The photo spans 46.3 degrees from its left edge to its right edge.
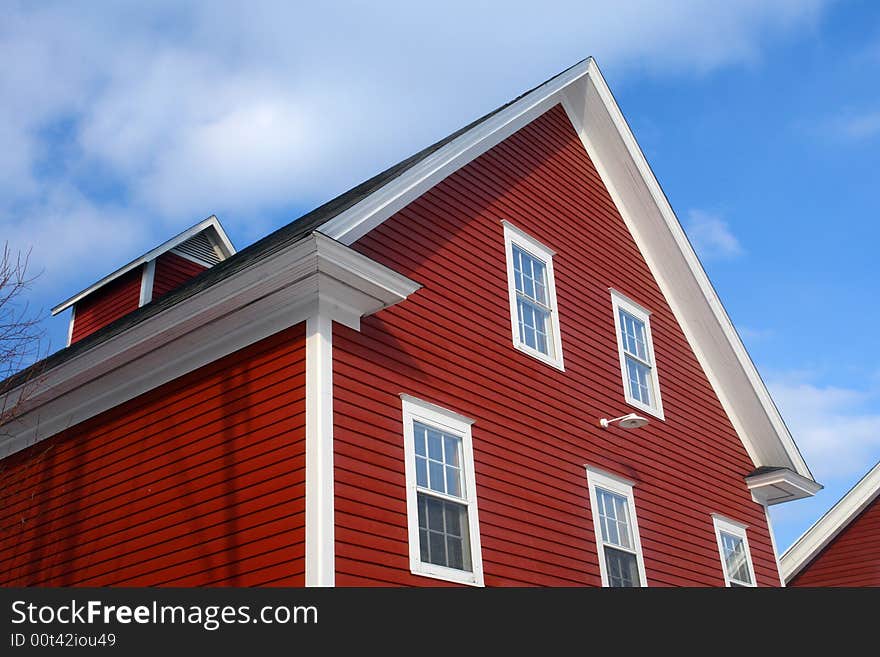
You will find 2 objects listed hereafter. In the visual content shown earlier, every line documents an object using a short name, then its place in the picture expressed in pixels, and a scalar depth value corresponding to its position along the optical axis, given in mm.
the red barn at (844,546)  21281
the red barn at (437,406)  9984
